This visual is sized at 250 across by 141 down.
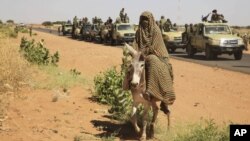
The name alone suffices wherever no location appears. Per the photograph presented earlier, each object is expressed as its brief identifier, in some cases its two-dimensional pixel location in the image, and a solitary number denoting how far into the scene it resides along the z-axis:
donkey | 6.90
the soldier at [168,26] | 30.81
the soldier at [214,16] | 26.32
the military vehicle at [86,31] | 45.41
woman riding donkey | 7.16
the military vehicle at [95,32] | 42.34
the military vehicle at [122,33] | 35.13
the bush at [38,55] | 15.96
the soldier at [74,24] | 51.11
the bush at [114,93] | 8.90
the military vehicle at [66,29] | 59.91
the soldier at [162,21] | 30.55
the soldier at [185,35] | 27.64
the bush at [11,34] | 38.72
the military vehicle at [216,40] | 23.73
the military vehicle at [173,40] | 29.25
